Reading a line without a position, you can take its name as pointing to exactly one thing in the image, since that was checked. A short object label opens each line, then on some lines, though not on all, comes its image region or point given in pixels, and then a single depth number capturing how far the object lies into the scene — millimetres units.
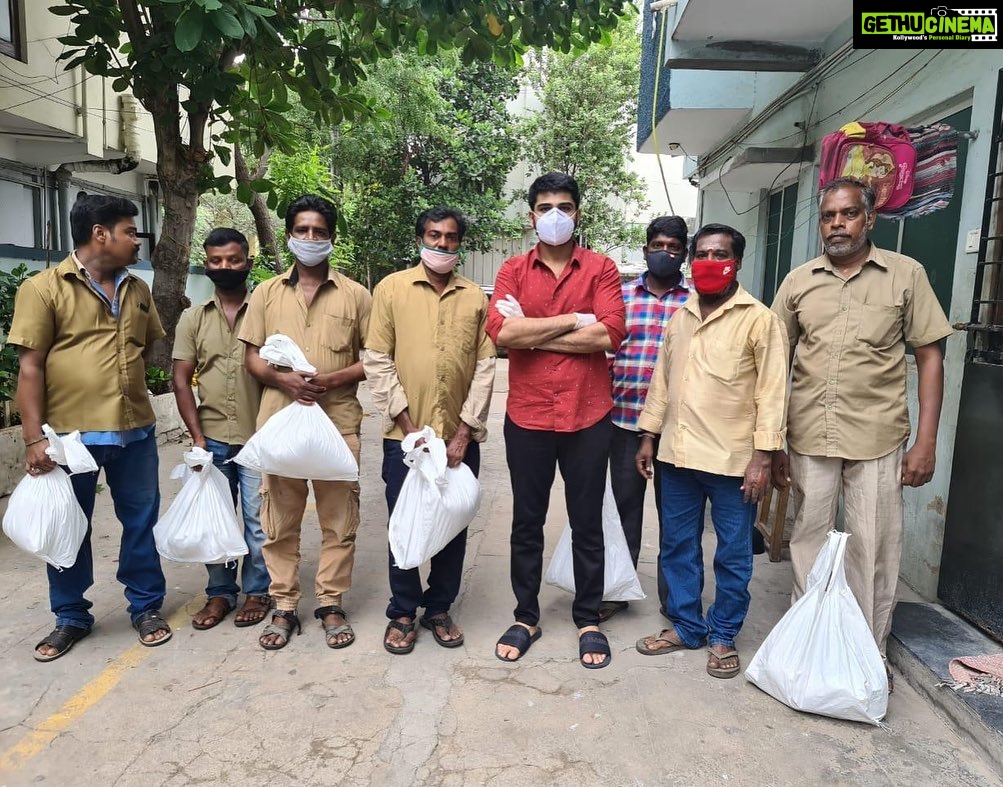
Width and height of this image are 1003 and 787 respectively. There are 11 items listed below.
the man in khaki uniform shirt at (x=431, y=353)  3076
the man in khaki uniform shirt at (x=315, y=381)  3168
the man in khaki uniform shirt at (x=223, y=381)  3363
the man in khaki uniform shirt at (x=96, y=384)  2953
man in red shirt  2959
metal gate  3189
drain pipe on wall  9172
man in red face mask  2918
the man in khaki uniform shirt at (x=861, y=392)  2842
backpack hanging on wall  3701
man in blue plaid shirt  3438
